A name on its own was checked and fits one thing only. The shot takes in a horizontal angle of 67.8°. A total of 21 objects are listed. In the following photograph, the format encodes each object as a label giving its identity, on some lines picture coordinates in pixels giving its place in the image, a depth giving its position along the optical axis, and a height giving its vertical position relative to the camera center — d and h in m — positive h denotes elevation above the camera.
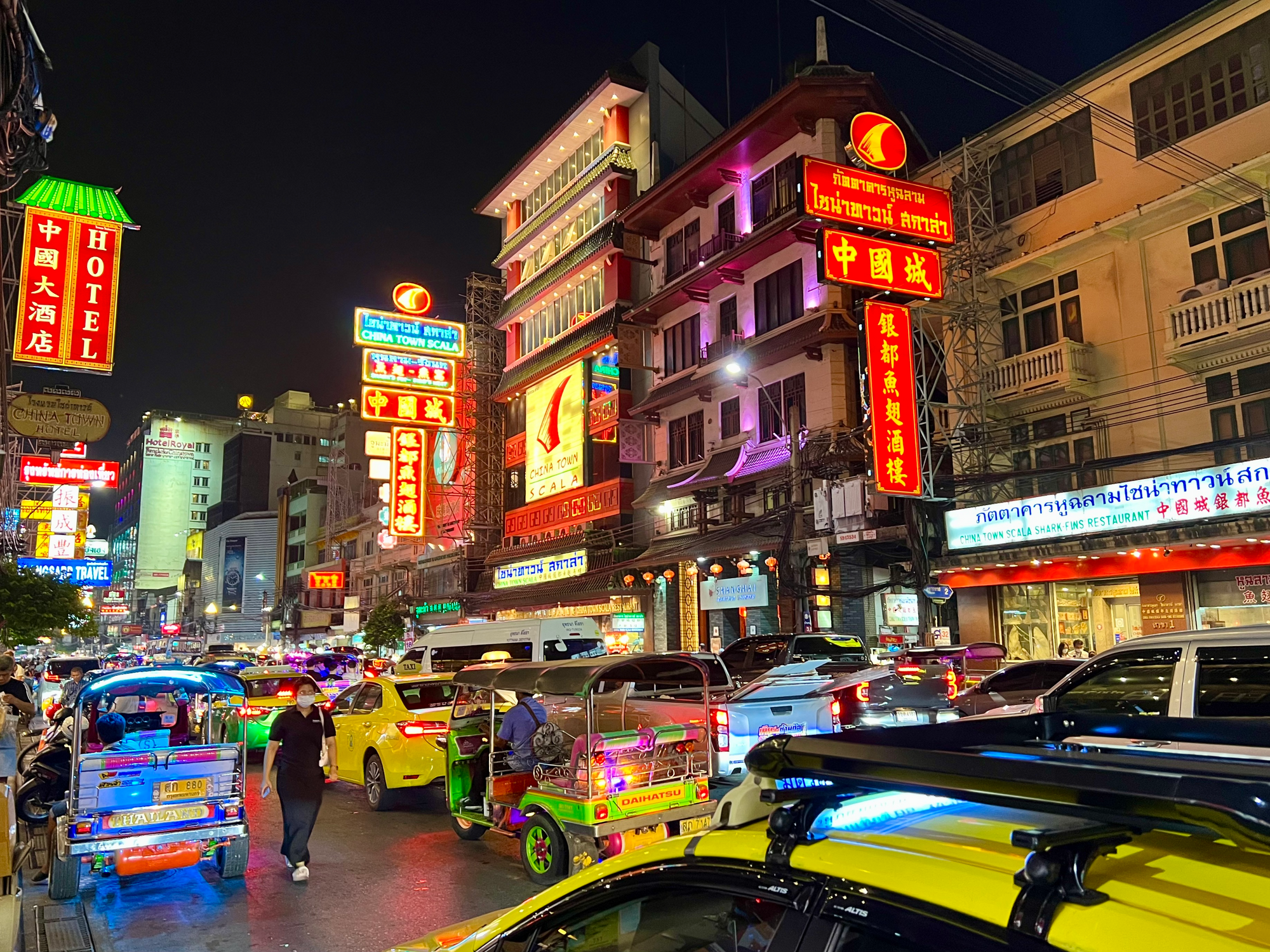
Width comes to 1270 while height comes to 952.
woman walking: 9.23 -1.40
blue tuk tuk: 8.55 -1.65
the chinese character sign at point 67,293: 20.09 +7.24
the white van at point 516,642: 22.39 -0.51
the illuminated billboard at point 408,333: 42.97 +13.37
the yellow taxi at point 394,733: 12.80 -1.51
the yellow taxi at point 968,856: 1.61 -0.50
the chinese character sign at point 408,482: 46.72 +6.96
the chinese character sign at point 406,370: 42.44 +11.52
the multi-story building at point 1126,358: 19.47 +5.85
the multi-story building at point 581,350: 41.38 +12.99
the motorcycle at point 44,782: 9.24 -1.47
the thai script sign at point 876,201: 23.47 +10.31
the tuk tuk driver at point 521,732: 9.81 -1.15
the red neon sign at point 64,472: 37.56 +6.45
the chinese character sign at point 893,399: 22.45 +5.11
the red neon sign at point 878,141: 26.28 +13.10
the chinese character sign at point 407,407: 43.50 +10.02
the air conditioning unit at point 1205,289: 20.64 +6.92
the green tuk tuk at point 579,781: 8.48 -1.57
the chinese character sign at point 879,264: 22.98 +8.58
